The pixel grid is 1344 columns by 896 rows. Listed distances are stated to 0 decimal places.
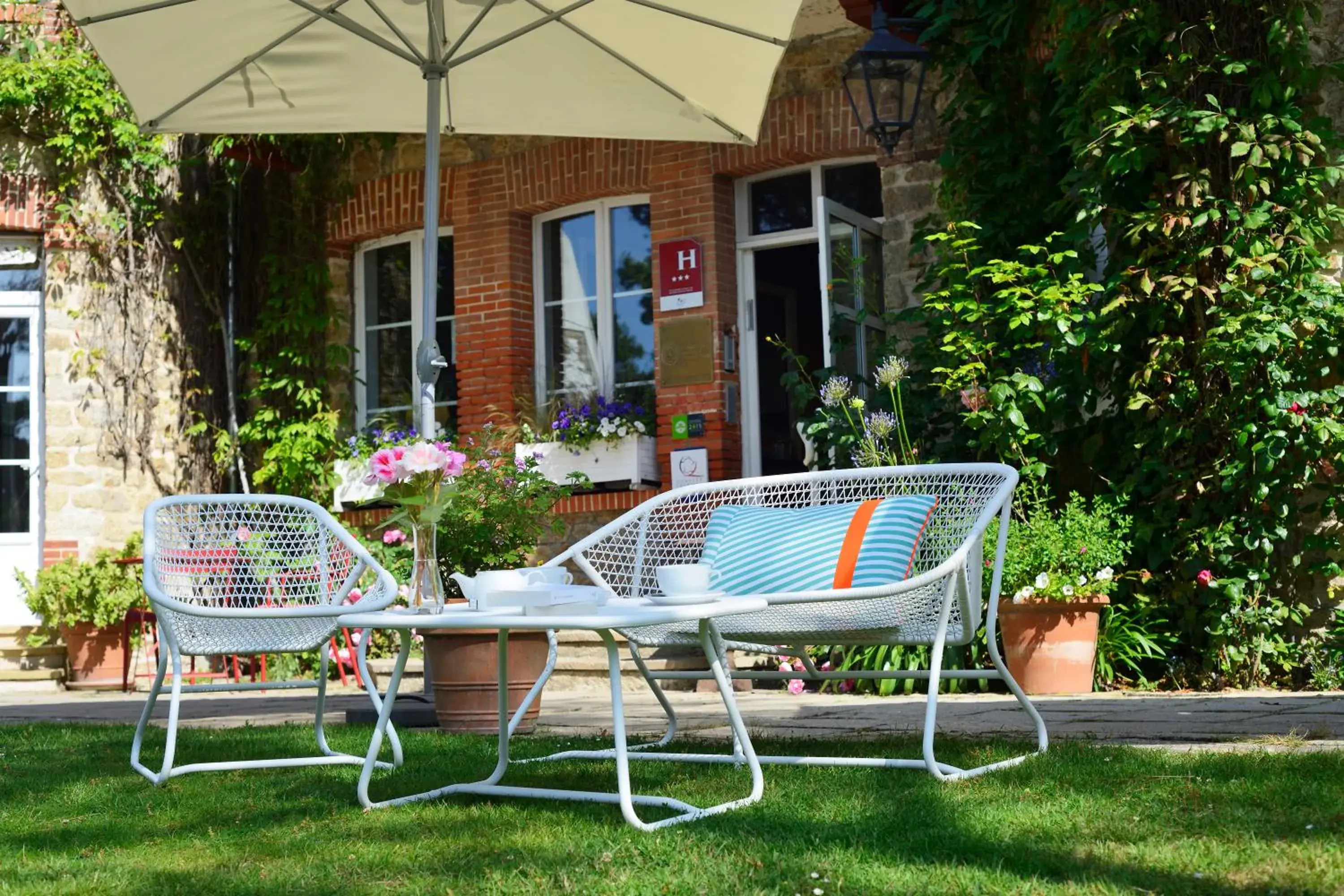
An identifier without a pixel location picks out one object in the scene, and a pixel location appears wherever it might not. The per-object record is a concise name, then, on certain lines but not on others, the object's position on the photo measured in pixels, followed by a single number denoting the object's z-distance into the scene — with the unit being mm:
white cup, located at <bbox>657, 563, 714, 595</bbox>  2881
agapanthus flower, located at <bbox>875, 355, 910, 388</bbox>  5781
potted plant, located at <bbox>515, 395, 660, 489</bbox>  7371
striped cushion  3387
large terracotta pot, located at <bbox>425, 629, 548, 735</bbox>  4266
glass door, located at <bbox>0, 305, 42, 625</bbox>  8008
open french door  6492
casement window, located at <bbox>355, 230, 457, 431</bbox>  8469
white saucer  2801
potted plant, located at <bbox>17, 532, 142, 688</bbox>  7578
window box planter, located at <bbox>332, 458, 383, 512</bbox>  8195
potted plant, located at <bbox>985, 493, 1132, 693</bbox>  5203
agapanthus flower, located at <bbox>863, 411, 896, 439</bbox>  5828
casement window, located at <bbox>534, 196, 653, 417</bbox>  7773
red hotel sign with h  7309
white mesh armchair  3410
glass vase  2975
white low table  2547
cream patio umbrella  4121
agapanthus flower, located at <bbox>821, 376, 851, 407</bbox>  5984
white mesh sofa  3070
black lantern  6102
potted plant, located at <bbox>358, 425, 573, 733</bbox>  4273
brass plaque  7242
